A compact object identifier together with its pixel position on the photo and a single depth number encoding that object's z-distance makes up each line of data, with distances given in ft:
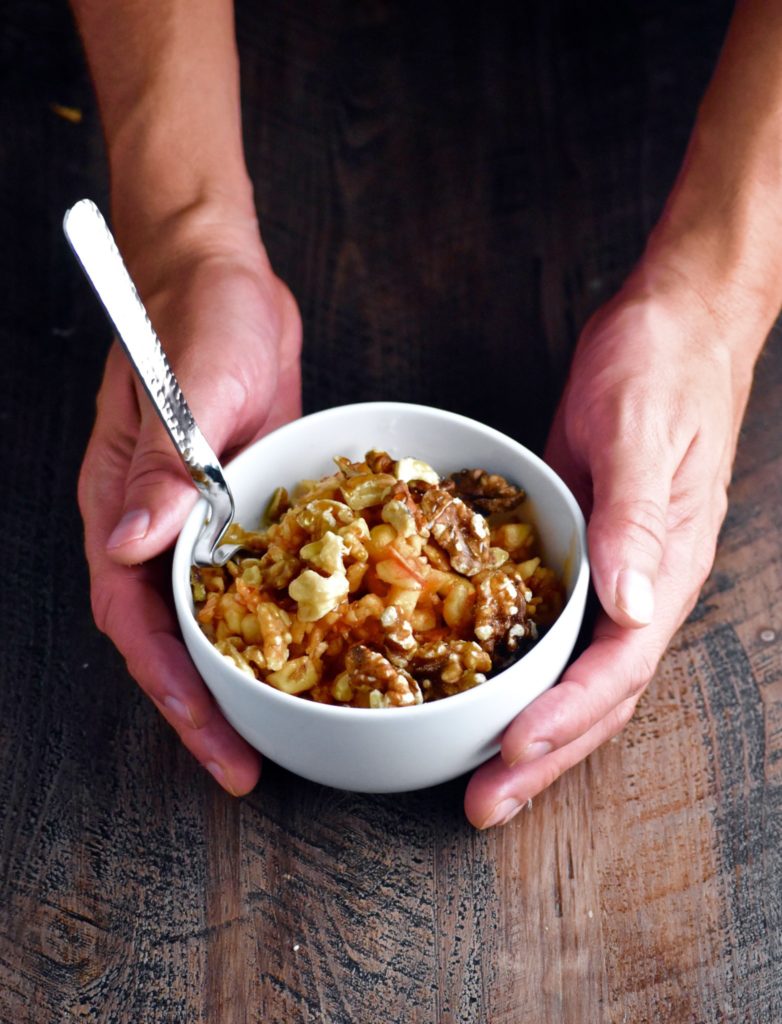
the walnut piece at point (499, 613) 1.96
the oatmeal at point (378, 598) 1.95
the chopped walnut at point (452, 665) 1.94
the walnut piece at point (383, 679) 1.91
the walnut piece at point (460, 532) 2.00
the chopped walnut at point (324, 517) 2.00
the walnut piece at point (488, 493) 2.10
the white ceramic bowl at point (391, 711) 1.90
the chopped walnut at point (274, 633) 1.94
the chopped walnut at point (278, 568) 2.01
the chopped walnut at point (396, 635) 1.95
